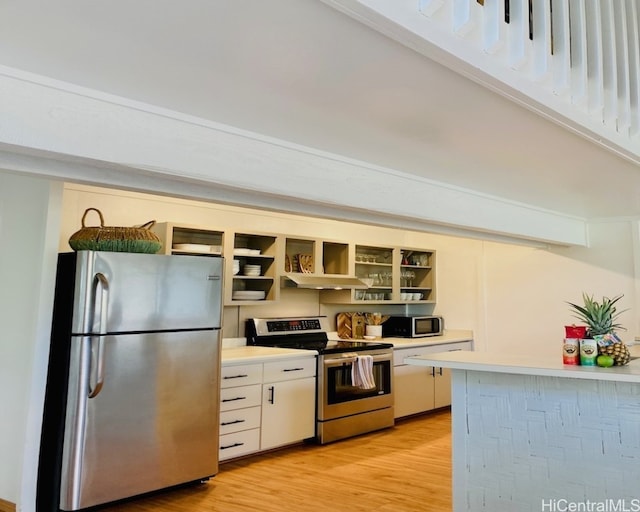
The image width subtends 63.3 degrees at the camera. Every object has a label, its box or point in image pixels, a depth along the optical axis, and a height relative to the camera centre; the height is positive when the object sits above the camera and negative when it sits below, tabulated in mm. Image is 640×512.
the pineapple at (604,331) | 2561 -27
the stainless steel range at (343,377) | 4621 -510
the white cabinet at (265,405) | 3971 -688
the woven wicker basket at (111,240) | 3283 +493
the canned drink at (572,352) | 2630 -134
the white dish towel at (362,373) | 4805 -474
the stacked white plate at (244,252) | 4629 +609
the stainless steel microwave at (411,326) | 6035 -47
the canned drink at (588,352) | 2584 -131
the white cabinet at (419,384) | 5438 -671
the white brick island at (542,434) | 2455 -554
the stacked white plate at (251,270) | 4770 +454
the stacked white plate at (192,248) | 4227 +579
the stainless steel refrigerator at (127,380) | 3027 -387
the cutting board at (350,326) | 5875 -51
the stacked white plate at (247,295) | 4648 +224
